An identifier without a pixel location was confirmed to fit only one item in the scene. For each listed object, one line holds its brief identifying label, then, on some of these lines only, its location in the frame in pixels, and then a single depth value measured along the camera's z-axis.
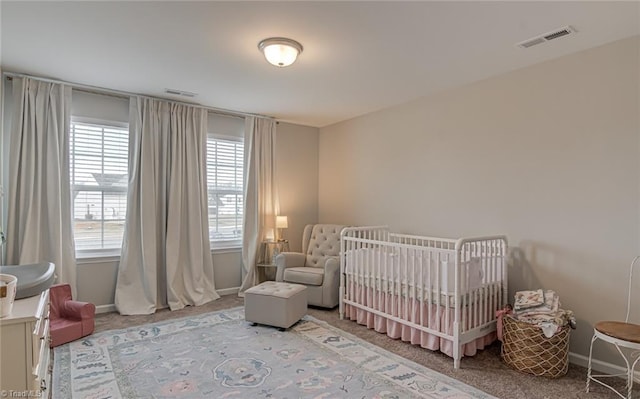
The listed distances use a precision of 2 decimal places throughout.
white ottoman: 3.44
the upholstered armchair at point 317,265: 4.22
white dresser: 1.51
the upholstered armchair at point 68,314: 3.14
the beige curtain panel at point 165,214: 4.07
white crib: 2.82
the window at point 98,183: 3.93
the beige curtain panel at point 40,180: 3.45
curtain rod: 3.47
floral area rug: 2.35
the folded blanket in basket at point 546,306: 2.72
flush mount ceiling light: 2.64
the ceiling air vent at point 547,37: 2.48
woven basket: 2.56
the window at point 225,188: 4.87
